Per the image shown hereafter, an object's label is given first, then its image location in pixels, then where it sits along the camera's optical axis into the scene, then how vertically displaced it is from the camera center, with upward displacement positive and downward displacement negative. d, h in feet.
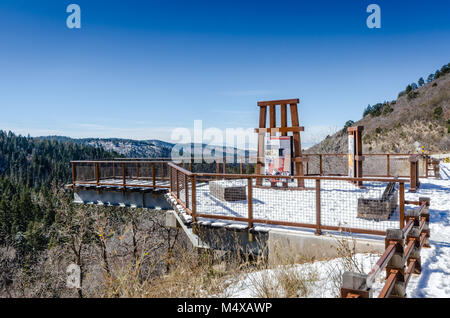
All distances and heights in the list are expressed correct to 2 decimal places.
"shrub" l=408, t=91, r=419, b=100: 154.60 +32.94
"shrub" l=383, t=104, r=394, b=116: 153.42 +25.64
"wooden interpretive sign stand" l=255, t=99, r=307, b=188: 38.63 +4.26
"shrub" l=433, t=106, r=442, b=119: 117.80 +18.13
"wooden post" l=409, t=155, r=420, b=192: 36.14 -1.50
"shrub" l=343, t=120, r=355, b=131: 174.36 +21.87
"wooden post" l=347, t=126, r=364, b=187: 38.64 +0.90
